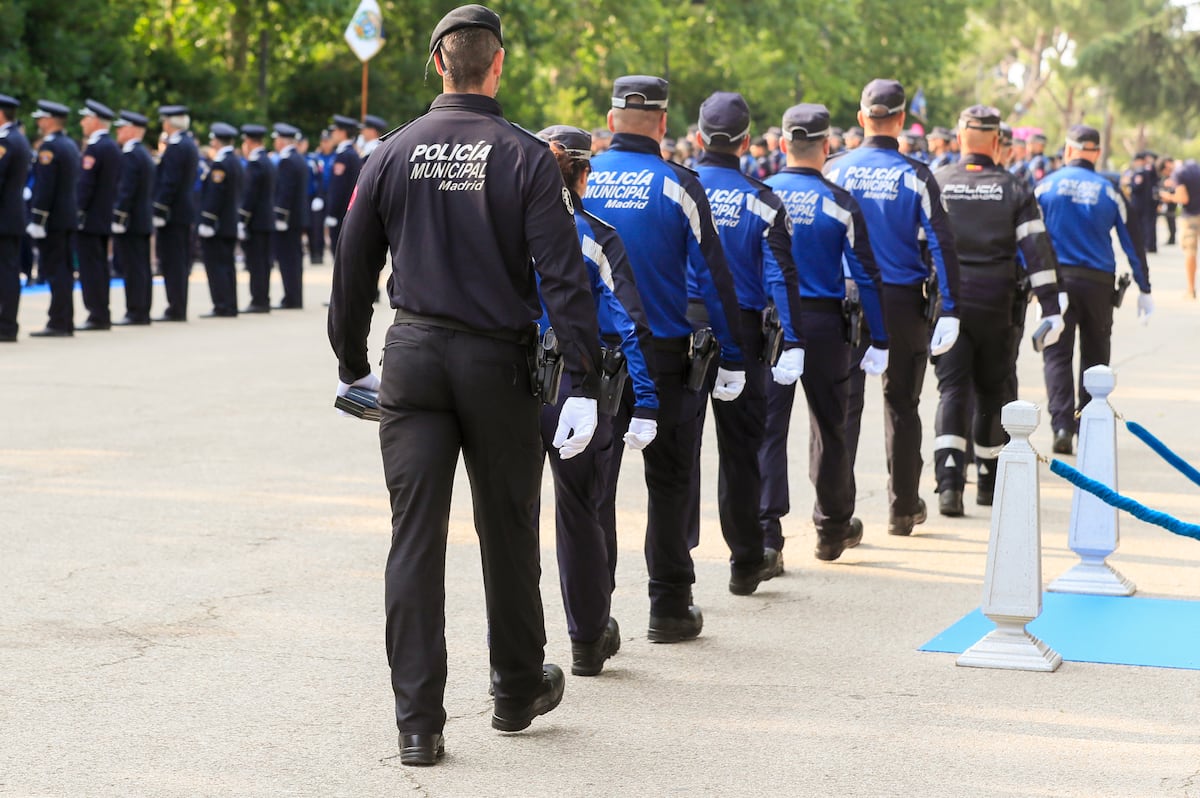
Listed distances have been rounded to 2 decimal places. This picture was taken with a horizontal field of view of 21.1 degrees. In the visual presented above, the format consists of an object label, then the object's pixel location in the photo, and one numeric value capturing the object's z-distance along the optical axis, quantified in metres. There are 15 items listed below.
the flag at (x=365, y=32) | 53.52
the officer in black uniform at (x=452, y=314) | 8.88
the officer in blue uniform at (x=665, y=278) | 11.36
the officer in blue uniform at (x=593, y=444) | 10.39
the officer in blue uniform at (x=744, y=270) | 12.81
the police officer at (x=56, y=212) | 29.43
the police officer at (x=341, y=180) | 39.46
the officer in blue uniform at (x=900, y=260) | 15.16
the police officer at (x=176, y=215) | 33.08
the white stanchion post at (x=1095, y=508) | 13.59
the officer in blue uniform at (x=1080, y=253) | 20.24
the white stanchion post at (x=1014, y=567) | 11.15
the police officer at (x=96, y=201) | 30.23
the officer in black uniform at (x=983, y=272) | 16.53
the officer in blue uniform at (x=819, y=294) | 14.04
